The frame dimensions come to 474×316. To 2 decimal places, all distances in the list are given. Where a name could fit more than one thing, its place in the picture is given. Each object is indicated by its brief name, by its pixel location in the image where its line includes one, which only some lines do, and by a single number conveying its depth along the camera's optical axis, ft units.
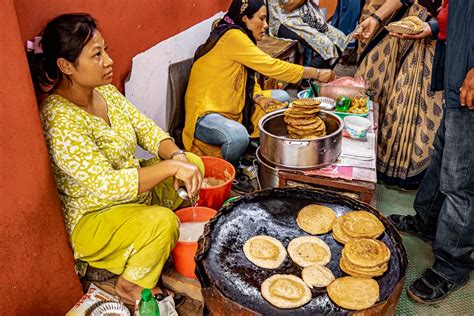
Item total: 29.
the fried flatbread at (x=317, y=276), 6.17
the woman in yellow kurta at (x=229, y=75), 11.81
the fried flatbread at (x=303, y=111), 9.09
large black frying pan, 5.89
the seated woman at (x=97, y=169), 6.68
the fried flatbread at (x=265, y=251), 6.48
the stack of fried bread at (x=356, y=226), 6.75
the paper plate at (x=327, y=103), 11.74
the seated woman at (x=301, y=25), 17.85
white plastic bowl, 10.12
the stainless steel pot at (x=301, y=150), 8.66
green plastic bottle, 6.51
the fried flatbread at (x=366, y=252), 6.10
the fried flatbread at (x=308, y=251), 6.51
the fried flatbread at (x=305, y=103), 9.20
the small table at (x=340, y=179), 8.59
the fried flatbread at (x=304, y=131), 9.00
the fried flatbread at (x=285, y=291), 5.82
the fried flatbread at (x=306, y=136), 9.04
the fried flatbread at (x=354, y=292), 5.73
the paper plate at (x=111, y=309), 7.16
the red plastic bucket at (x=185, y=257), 7.72
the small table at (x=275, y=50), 15.69
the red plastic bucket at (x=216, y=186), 9.71
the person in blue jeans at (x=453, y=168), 7.44
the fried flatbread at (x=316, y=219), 7.04
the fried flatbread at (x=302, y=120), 9.02
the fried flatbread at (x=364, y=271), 6.09
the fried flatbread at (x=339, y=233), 6.86
